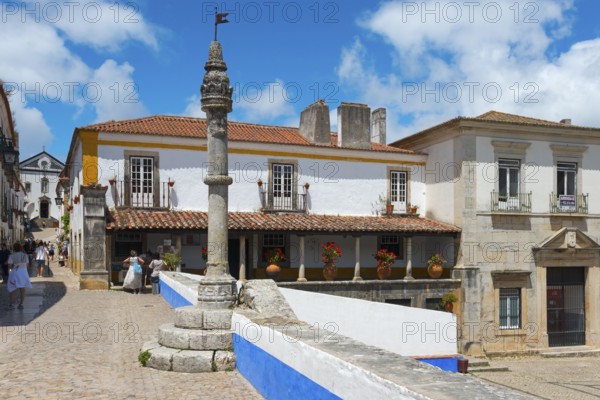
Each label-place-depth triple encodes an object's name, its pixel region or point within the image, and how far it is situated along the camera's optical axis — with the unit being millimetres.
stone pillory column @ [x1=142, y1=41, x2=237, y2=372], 7352
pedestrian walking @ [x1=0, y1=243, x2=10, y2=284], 19188
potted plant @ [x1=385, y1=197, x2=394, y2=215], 22219
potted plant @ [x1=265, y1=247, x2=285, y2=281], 19406
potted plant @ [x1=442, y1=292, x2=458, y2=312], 20172
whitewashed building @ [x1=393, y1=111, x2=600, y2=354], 20328
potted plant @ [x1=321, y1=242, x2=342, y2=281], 20000
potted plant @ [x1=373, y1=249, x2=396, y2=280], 20562
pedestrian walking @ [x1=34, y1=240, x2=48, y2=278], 22766
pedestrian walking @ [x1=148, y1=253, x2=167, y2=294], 16484
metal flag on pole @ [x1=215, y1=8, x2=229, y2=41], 8297
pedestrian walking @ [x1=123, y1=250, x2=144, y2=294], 16266
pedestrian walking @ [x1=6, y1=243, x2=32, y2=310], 12508
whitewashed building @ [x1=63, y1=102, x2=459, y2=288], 19016
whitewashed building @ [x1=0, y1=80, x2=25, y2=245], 20734
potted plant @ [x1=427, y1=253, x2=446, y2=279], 20688
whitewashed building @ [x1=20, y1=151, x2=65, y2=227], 62375
